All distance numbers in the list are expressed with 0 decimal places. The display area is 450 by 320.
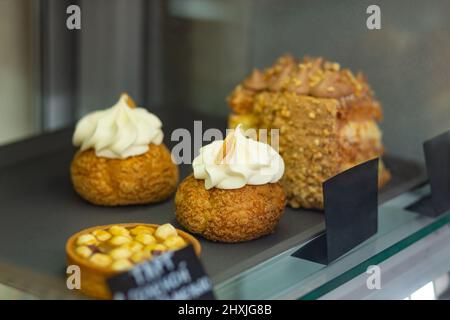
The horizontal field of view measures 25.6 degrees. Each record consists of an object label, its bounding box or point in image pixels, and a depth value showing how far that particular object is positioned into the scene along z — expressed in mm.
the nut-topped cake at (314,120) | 654
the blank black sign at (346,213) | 572
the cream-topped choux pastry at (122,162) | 653
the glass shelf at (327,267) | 525
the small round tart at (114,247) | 505
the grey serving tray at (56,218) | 558
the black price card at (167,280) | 476
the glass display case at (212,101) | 568
